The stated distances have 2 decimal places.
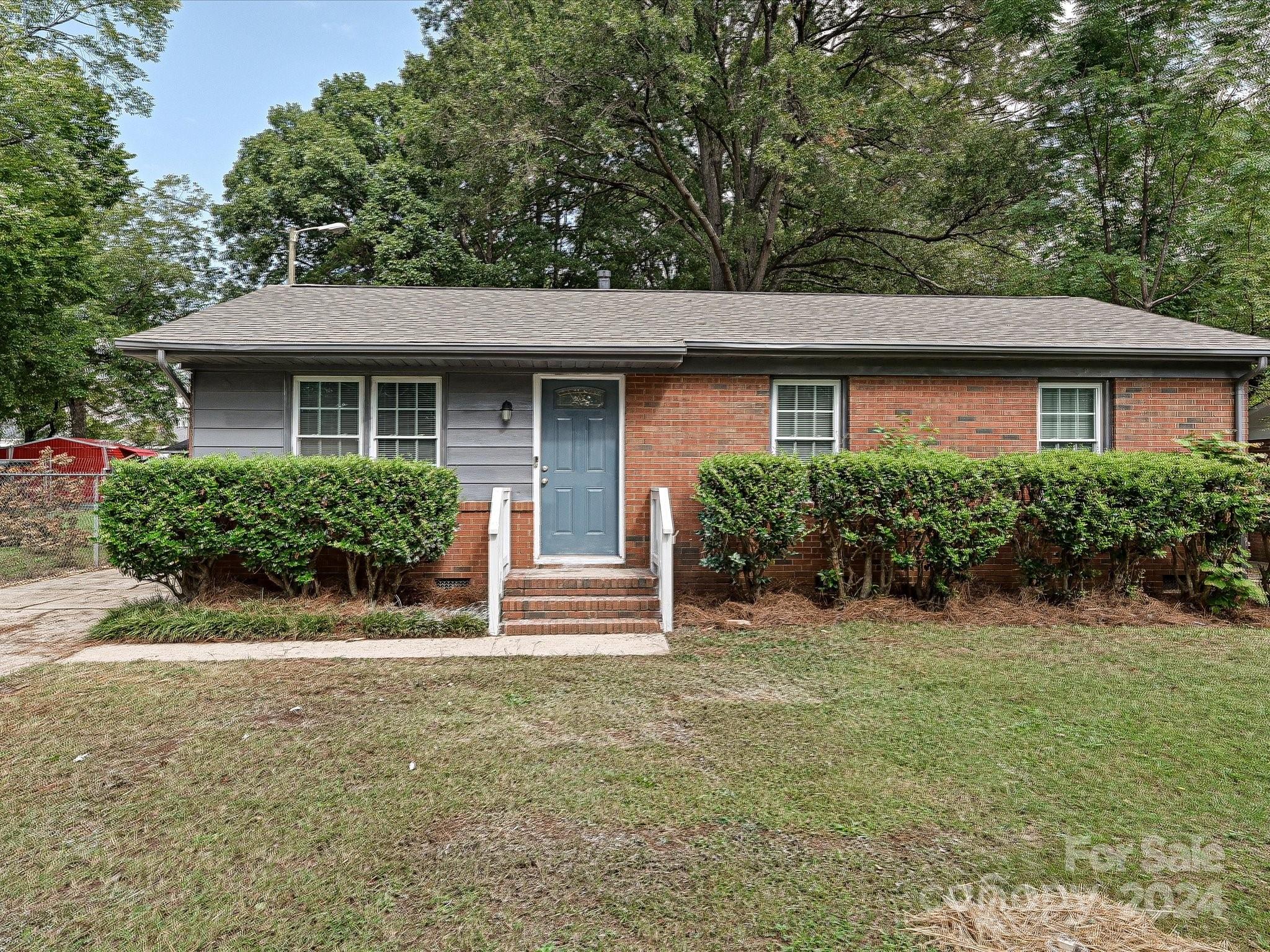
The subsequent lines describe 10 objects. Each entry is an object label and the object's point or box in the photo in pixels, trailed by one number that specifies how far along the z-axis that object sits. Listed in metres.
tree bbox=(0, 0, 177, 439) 13.77
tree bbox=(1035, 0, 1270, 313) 12.79
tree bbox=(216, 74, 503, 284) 17.88
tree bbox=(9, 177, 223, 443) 19.81
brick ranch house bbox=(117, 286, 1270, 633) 7.06
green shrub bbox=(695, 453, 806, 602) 6.38
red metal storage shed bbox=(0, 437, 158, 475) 22.91
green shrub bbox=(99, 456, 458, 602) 6.07
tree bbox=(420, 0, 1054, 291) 14.45
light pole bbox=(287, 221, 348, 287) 11.91
